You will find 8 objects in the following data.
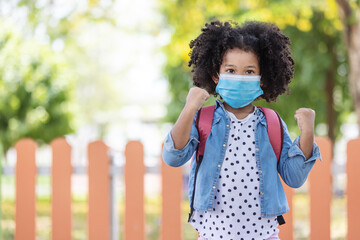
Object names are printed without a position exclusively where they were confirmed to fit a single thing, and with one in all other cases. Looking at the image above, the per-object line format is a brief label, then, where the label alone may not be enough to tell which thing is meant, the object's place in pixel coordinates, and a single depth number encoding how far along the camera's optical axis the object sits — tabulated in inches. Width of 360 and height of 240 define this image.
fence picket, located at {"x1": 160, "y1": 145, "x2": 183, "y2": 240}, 167.6
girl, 79.4
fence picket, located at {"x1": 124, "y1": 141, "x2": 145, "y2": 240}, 171.6
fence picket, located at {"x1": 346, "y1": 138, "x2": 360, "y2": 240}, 161.0
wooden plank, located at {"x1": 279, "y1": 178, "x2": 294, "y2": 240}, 158.4
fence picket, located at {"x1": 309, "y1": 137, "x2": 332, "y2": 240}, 163.6
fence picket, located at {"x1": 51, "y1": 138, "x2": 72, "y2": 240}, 180.4
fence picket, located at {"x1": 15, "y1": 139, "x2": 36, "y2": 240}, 185.8
